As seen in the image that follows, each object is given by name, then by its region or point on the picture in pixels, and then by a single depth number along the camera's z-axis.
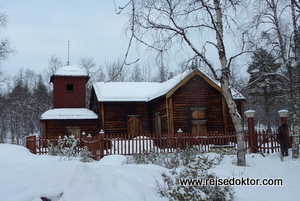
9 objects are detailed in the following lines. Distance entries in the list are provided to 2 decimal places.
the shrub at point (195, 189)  4.66
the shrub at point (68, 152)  10.65
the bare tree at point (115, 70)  39.21
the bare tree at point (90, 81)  40.72
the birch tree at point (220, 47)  9.41
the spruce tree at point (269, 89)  32.97
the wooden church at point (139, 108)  19.39
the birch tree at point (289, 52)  11.44
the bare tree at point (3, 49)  19.58
